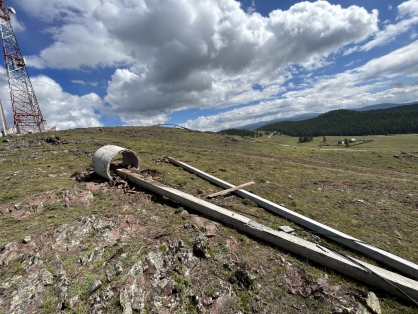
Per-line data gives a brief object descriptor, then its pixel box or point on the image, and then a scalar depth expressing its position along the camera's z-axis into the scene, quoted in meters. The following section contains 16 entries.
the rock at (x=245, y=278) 4.79
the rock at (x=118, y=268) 4.56
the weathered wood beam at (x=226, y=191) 9.52
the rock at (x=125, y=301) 3.86
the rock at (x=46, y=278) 4.21
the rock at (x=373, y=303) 4.35
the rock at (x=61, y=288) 3.85
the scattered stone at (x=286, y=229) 7.10
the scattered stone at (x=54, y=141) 22.84
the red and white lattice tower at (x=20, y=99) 32.56
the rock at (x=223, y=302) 4.20
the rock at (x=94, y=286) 4.11
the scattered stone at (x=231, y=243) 5.99
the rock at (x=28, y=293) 3.73
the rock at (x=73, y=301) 3.83
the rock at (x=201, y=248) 5.52
